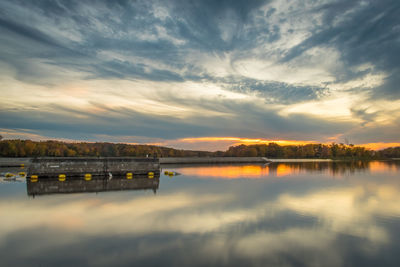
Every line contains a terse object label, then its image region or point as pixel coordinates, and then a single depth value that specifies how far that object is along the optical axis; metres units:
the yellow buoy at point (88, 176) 39.95
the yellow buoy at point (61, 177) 38.18
